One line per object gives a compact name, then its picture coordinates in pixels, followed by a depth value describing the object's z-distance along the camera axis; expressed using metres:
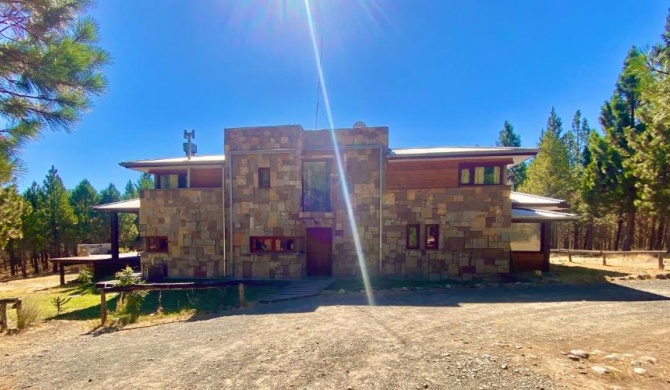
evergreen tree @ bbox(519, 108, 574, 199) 27.25
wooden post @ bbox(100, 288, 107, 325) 8.67
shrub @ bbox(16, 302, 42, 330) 8.43
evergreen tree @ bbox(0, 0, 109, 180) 4.38
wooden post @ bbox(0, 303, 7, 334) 8.16
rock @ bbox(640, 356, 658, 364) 4.98
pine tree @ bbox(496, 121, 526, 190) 40.12
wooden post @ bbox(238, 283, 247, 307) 9.94
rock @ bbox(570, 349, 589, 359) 5.26
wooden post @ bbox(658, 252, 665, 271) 13.83
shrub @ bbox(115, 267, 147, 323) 8.97
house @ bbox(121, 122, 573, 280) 12.91
